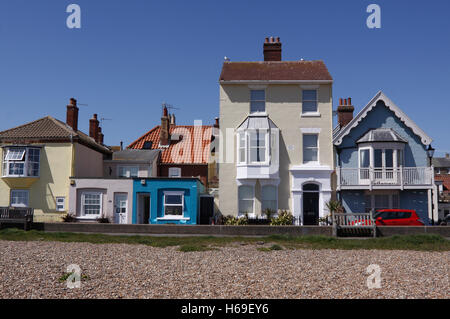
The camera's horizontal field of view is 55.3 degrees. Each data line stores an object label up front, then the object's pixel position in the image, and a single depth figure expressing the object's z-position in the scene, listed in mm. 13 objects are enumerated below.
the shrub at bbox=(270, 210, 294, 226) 25469
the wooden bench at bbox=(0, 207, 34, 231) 24031
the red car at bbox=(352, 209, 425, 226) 23531
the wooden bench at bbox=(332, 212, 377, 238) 21188
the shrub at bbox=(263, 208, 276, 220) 26766
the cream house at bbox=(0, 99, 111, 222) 29500
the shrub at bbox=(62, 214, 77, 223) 27453
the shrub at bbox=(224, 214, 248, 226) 26219
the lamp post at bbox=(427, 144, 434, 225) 27422
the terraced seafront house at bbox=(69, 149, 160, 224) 28266
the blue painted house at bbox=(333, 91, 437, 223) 26688
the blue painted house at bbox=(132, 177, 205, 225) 27578
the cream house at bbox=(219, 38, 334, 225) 27531
